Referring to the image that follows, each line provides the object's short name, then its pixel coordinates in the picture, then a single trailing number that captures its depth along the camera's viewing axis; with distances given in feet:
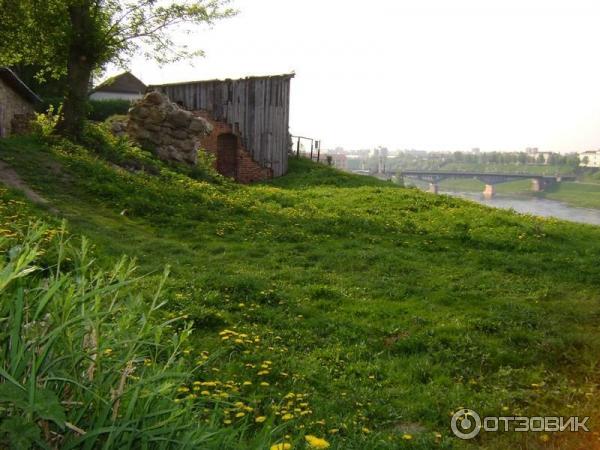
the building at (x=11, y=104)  86.77
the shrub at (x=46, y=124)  66.08
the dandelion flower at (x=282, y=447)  8.26
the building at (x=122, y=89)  165.78
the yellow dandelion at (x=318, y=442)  10.00
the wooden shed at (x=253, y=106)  89.20
